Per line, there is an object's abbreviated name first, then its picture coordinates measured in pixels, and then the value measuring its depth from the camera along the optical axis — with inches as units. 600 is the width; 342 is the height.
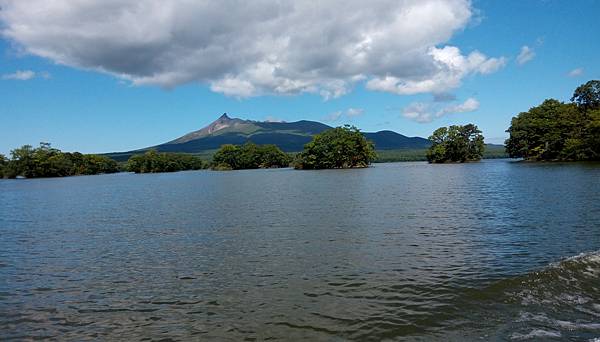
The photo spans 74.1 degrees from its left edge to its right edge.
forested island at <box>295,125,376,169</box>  7784.9
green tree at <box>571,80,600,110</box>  6225.4
